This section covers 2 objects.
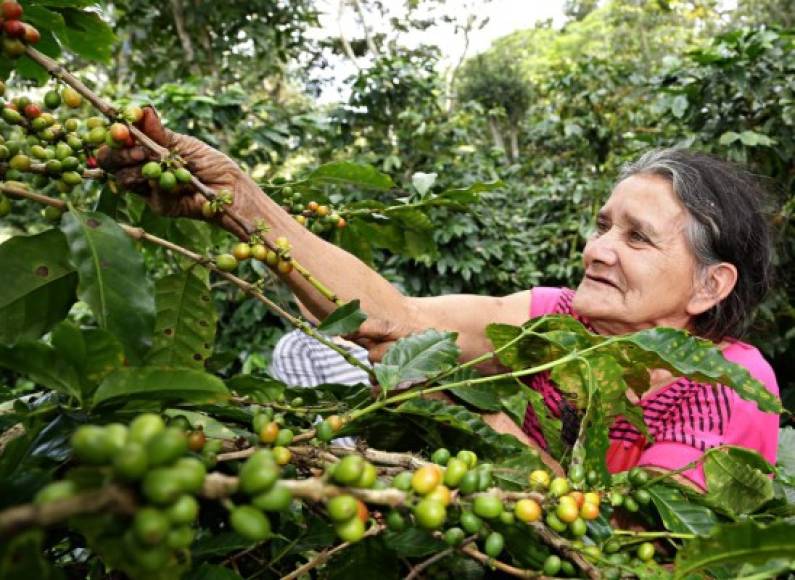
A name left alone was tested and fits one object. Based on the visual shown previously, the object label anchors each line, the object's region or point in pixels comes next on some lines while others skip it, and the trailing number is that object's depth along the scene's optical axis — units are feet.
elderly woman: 4.50
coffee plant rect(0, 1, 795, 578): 1.23
